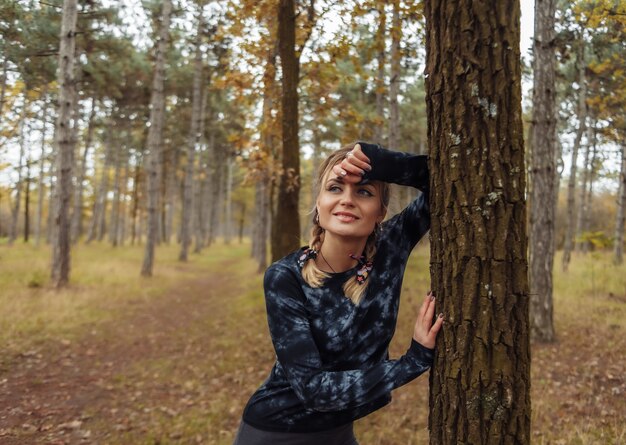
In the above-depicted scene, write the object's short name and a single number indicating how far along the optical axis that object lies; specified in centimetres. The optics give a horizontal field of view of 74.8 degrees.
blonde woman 180
